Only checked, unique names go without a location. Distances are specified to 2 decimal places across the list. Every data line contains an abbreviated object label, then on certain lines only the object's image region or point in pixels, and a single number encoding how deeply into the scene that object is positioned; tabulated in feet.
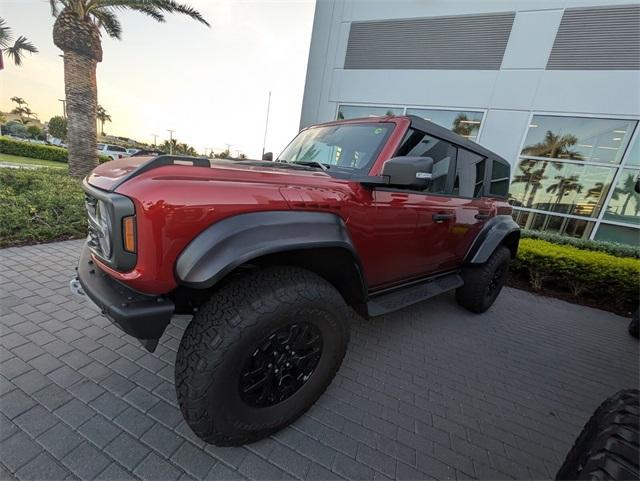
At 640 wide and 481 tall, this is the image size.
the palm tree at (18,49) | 29.71
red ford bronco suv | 4.24
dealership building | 21.58
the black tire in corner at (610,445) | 3.45
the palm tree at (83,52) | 21.93
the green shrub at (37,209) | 13.39
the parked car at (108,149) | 66.53
